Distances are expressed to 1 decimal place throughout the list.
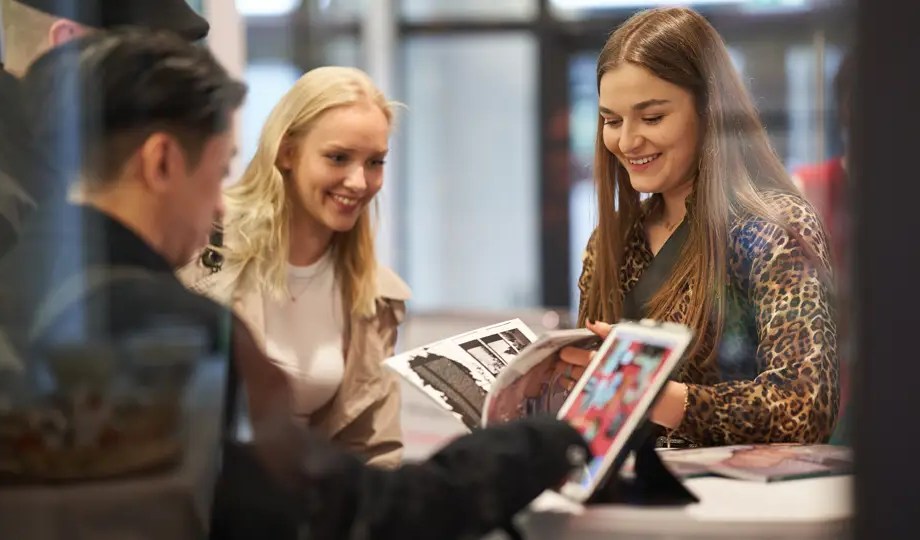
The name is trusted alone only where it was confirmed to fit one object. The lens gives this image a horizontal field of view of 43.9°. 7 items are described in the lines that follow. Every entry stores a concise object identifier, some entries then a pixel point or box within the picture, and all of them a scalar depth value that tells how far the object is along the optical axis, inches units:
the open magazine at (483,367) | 69.4
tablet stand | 66.6
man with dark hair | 60.7
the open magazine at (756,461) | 68.6
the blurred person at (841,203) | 55.4
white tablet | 65.4
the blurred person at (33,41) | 63.5
